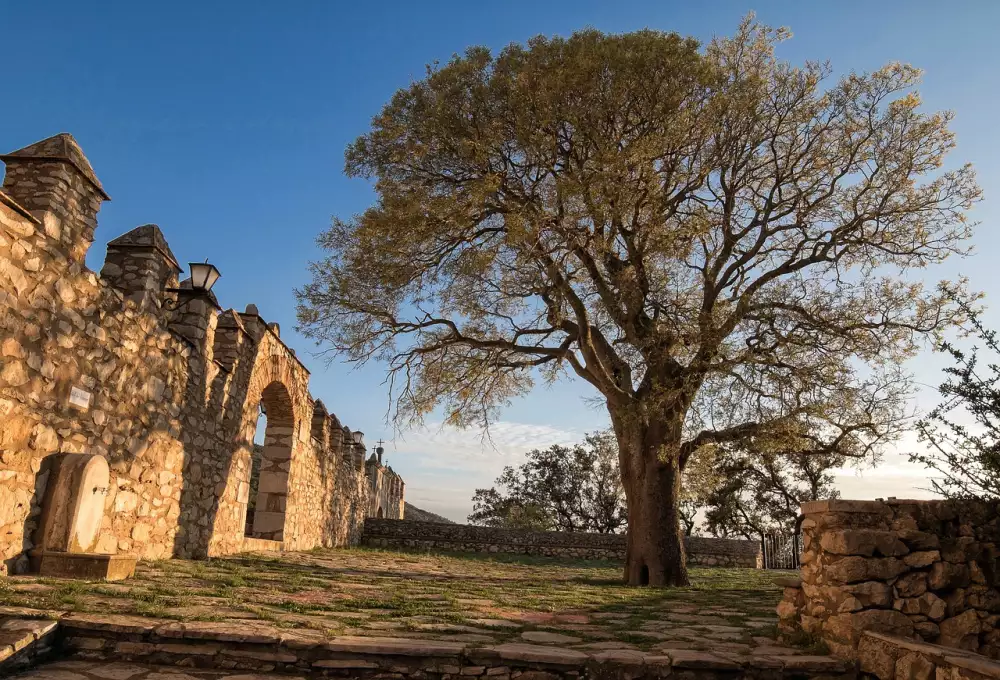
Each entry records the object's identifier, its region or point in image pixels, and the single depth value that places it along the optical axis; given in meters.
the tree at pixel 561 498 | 29.28
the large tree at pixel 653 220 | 10.09
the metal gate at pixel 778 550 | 19.11
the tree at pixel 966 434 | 4.48
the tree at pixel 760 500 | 24.08
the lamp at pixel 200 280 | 8.25
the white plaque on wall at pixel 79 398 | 5.93
